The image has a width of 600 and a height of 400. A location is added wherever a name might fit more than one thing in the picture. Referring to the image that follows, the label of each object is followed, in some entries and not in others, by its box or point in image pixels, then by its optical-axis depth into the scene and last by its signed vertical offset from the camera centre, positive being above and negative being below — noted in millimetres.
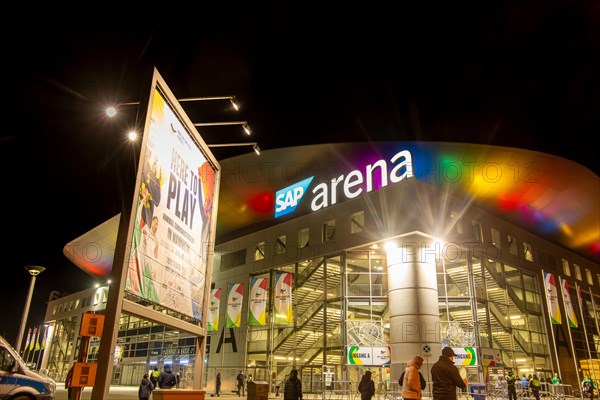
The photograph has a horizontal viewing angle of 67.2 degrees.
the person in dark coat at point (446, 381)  7227 -57
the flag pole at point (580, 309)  40653 +6028
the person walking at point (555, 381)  28444 -118
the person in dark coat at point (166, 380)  13062 -205
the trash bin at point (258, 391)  13727 -483
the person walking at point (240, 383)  30162 -585
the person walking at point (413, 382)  8750 -97
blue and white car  10470 -222
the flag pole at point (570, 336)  37672 +3477
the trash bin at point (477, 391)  21469 -594
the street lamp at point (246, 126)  13958 +7189
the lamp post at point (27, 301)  20125 +3002
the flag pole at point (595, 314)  45062 +6218
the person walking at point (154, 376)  21855 -169
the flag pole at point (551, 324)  36031 +4166
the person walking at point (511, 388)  22973 -464
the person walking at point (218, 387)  29059 -838
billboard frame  7461 +1212
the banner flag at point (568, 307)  38000 +5703
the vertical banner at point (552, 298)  36500 +6142
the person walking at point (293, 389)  12969 -386
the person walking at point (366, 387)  15297 -360
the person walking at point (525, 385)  25789 -353
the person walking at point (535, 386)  22859 -353
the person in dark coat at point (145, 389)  14719 -519
